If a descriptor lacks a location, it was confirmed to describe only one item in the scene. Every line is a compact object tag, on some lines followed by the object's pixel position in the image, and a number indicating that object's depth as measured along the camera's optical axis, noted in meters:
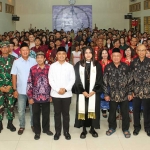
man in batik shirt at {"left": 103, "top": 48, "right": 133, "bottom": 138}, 4.30
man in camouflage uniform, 4.43
